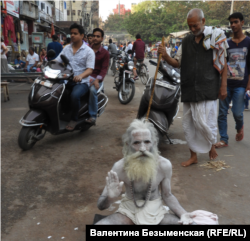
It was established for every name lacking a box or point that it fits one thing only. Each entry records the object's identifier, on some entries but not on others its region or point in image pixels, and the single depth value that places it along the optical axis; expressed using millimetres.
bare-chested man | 2078
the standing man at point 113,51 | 14786
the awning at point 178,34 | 34266
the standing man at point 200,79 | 3674
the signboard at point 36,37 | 18781
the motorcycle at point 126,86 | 8227
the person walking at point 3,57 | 11398
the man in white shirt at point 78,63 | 4850
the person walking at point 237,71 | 4523
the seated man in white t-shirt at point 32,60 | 13259
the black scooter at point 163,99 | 4365
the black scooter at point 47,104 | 4383
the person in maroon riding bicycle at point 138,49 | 11805
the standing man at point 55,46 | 10391
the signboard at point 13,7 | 16125
